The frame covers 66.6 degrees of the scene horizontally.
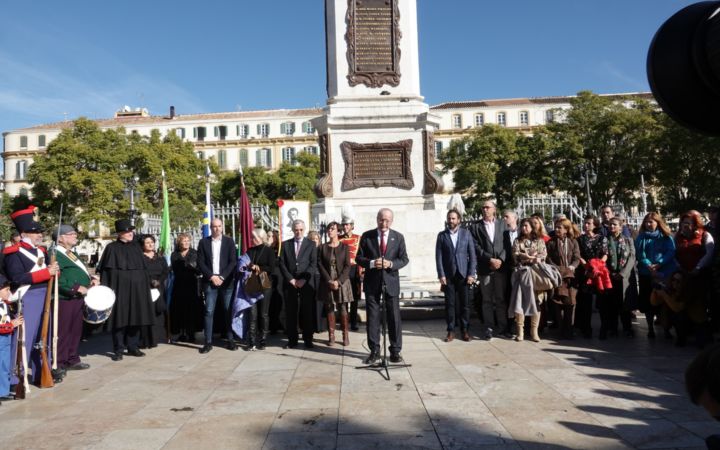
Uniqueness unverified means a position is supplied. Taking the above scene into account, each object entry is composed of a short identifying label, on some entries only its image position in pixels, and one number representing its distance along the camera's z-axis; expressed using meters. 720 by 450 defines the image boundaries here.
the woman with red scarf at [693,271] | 7.00
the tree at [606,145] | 35.53
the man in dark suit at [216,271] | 8.05
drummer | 6.79
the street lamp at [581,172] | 34.07
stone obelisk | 11.29
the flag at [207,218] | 11.85
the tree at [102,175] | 41.16
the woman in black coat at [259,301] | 7.93
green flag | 11.83
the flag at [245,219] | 10.50
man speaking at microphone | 6.61
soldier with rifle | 5.92
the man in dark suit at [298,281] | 7.86
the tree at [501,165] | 40.91
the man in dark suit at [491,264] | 8.26
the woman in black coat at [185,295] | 8.82
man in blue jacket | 7.84
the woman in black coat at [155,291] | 8.43
